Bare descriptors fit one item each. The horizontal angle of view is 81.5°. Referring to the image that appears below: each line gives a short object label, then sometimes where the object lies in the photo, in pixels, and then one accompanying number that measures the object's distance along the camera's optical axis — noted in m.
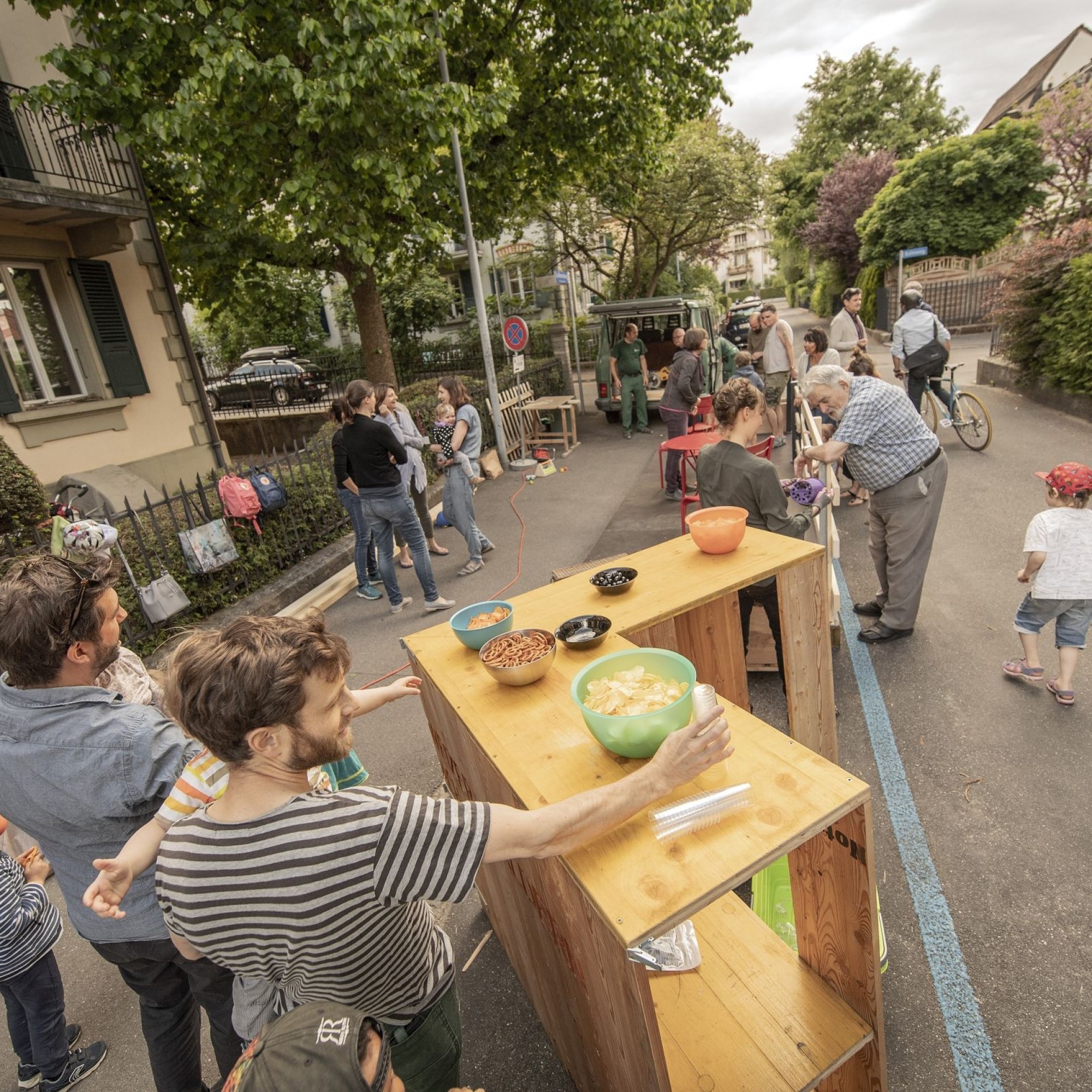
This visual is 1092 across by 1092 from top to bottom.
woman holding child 6.62
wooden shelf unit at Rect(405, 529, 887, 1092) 1.45
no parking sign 10.90
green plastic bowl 1.68
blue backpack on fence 6.34
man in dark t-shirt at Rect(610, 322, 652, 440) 11.50
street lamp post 9.94
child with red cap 3.45
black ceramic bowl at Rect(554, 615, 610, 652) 2.35
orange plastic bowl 3.06
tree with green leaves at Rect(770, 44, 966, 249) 33.91
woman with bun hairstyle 3.65
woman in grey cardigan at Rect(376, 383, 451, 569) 6.30
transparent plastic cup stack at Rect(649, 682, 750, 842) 1.54
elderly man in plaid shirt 4.05
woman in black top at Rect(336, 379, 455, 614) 5.43
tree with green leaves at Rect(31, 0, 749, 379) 7.15
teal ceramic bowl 2.53
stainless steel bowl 2.16
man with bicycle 8.20
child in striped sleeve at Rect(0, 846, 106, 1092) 2.07
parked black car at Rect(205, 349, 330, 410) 19.20
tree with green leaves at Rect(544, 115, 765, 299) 19.52
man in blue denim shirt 1.64
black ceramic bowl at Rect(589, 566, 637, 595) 2.82
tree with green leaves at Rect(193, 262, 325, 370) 22.80
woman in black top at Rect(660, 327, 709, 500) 8.23
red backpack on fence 6.13
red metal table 6.64
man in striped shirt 1.23
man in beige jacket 8.55
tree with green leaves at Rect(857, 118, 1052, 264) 20.05
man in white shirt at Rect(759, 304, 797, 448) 9.49
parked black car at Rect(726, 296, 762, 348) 20.27
